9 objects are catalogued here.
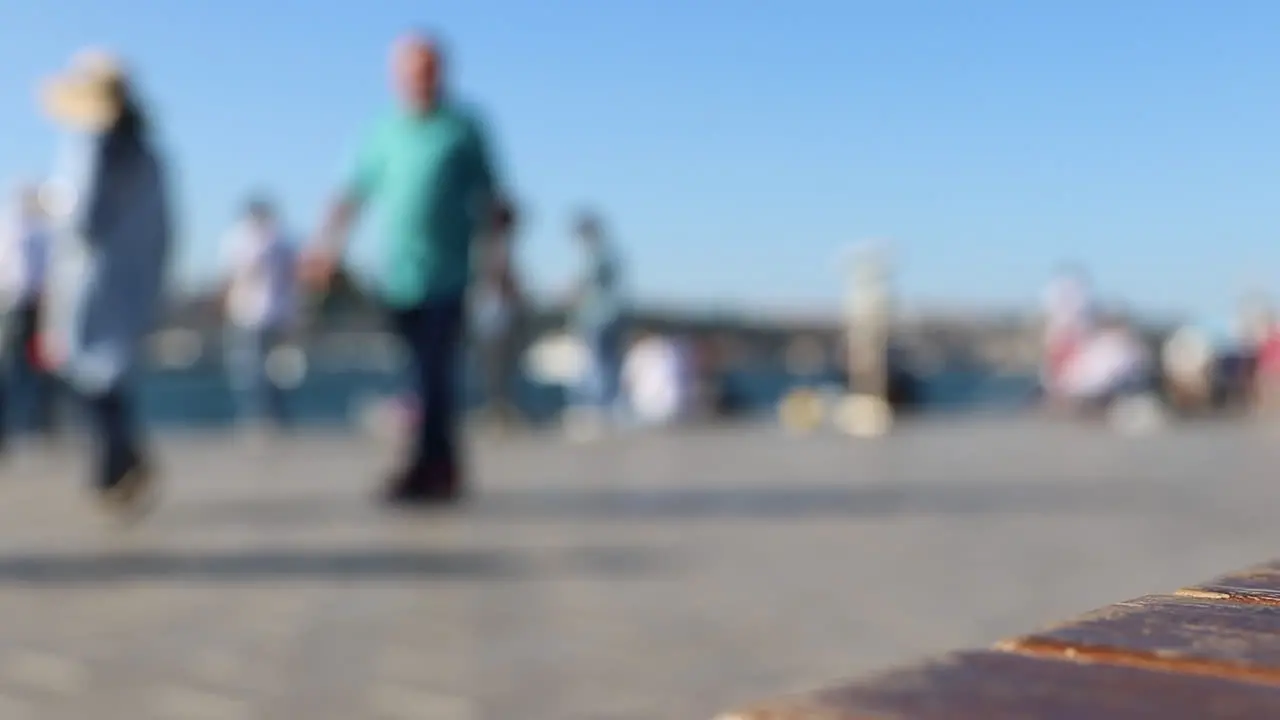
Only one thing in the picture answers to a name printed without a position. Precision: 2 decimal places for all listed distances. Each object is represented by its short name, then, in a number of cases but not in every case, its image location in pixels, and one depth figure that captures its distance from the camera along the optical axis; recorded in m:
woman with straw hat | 5.81
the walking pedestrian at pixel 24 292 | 10.55
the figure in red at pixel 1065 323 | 17.59
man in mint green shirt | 6.30
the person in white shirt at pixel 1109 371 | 16.02
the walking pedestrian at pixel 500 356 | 12.23
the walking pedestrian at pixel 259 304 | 11.27
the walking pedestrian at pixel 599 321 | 13.61
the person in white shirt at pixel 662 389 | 15.20
